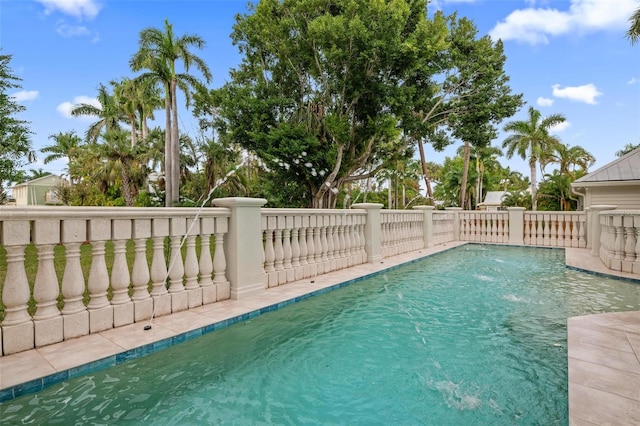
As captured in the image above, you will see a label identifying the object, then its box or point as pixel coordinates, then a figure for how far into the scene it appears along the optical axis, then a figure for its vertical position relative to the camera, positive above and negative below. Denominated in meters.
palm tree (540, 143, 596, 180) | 26.19 +3.71
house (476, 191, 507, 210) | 38.66 +0.58
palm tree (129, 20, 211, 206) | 20.05 +8.62
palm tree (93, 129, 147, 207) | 24.00 +3.29
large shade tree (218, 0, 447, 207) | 12.84 +5.57
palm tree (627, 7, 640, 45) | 12.09 +6.35
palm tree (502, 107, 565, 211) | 26.96 +5.57
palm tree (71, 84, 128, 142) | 32.72 +9.45
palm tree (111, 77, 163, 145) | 30.31 +9.79
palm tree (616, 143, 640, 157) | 30.19 +5.03
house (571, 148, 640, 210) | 12.61 +0.81
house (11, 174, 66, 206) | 39.41 +2.30
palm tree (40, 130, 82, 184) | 38.47 +7.25
